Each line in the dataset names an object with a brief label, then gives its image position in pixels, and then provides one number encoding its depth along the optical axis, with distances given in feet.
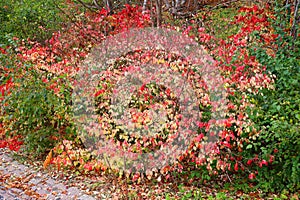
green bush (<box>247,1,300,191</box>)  13.89
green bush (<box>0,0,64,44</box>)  27.99
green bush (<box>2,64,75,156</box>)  17.69
